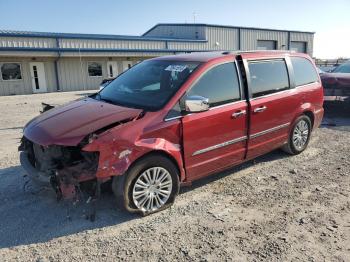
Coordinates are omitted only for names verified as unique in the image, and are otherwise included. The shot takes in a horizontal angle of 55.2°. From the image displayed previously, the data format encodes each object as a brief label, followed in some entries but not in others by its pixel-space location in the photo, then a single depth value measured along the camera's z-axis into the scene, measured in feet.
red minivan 12.01
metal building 79.00
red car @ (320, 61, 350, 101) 29.58
